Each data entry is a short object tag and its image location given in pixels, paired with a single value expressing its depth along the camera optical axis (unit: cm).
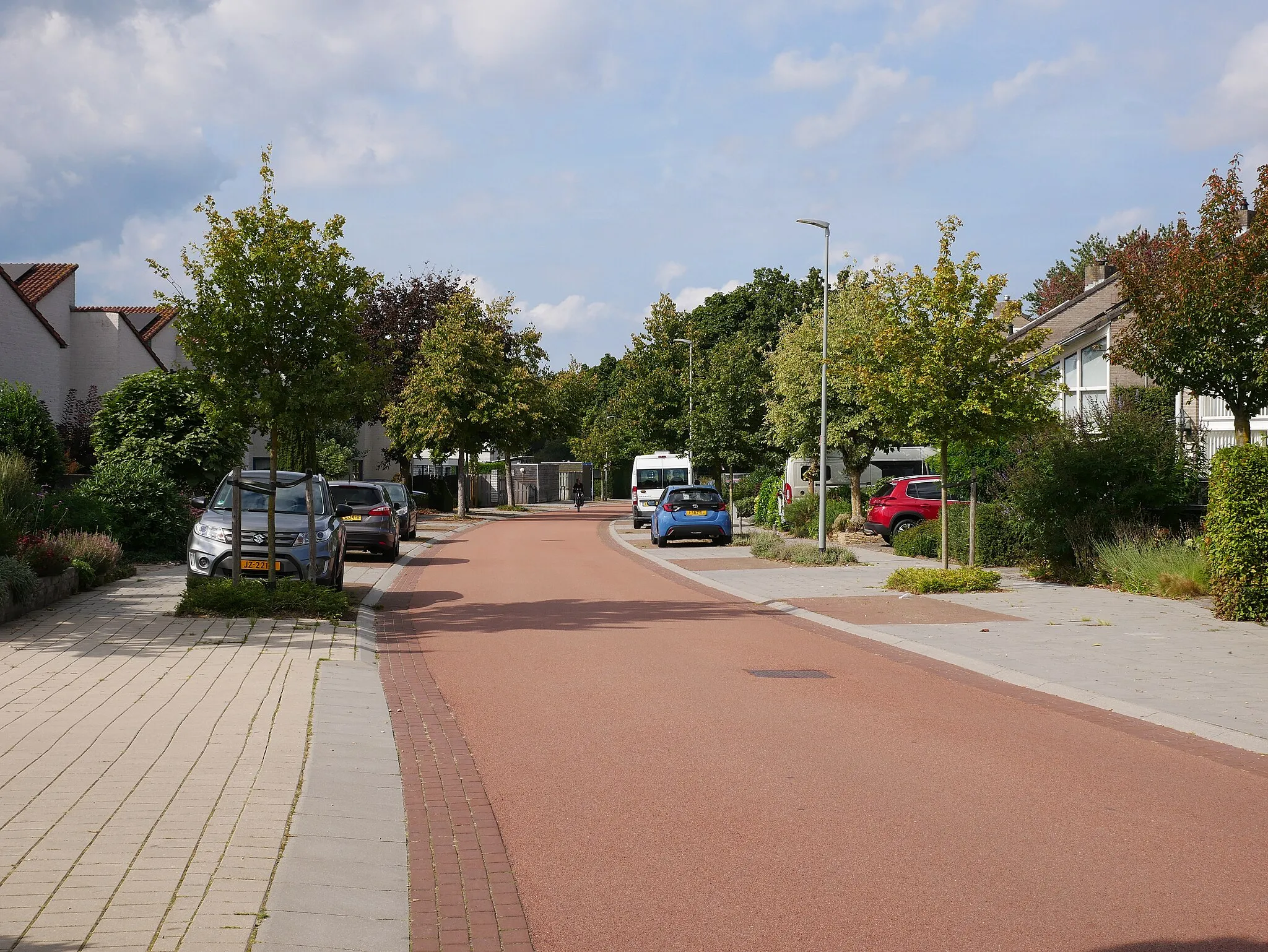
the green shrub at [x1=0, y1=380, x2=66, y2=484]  2220
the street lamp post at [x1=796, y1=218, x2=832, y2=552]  2552
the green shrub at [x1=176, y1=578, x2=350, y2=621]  1312
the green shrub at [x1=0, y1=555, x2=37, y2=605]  1235
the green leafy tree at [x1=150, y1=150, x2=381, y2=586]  1401
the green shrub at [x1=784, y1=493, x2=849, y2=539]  3344
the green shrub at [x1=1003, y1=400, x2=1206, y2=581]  1875
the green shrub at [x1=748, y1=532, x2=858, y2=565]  2370
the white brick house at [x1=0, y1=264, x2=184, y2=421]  3662
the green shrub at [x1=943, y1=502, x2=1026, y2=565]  2152
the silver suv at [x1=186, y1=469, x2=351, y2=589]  1497
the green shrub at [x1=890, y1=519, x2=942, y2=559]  2405
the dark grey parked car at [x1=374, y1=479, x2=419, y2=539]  3341
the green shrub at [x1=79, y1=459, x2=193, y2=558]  1986
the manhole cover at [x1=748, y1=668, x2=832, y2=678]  1043
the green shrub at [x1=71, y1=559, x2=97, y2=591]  1538
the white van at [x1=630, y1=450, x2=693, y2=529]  4706
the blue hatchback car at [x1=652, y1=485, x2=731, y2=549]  3112
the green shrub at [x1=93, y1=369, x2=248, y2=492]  2273
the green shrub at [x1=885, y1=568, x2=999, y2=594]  1756
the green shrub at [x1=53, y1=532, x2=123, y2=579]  1580
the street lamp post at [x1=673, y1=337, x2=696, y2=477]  4428
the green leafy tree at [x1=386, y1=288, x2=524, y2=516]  4953
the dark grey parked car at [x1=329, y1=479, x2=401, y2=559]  2448
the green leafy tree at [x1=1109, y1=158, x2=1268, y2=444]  1786
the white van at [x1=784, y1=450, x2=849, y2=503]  3688
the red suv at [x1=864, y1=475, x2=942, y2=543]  2802
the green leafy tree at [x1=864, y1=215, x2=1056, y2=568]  1731
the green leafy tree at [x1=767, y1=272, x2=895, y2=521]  3153
